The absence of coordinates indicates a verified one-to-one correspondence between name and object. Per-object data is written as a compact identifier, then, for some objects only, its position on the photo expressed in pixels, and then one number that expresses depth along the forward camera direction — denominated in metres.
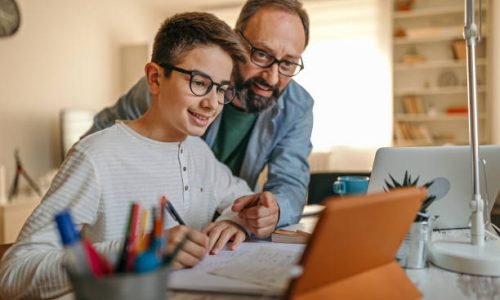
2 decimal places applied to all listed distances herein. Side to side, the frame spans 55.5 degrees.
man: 1.39
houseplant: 0.83
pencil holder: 0.45
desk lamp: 0.79
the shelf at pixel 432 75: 4.67
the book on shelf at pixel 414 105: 4.88
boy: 0.80
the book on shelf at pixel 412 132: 4.85
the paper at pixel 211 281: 0.67
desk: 0.67
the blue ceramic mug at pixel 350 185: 1.49
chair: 2.34
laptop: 1.03
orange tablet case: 0.52
